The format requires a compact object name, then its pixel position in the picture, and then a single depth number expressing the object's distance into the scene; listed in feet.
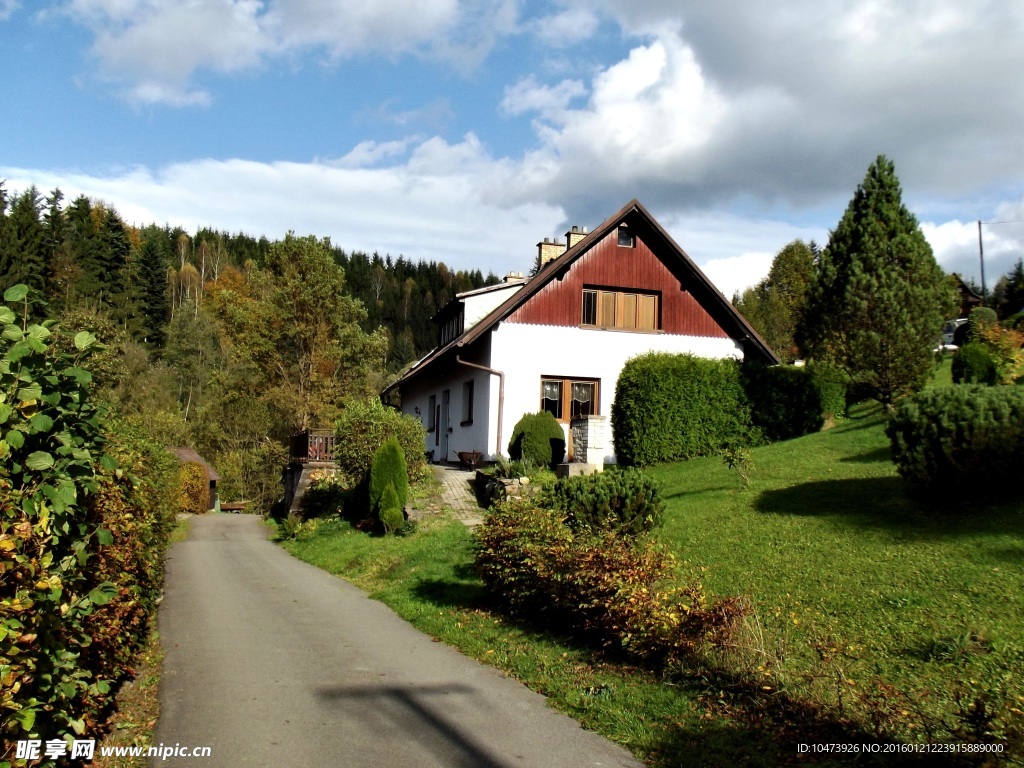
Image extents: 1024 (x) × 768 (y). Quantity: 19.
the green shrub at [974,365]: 61.41
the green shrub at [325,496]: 78.23
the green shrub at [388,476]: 59.41
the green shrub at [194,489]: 132.36
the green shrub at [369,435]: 69.87
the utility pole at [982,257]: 175.63
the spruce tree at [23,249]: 129.59
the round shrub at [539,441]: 65.82
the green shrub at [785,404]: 70.74
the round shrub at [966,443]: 31.58
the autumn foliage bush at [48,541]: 11.33
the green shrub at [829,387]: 71.46
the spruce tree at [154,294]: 215.92
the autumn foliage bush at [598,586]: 22.49
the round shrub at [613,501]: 33.30
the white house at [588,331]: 76.38
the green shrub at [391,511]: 57.52
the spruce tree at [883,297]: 62.49
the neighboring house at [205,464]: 139.13
